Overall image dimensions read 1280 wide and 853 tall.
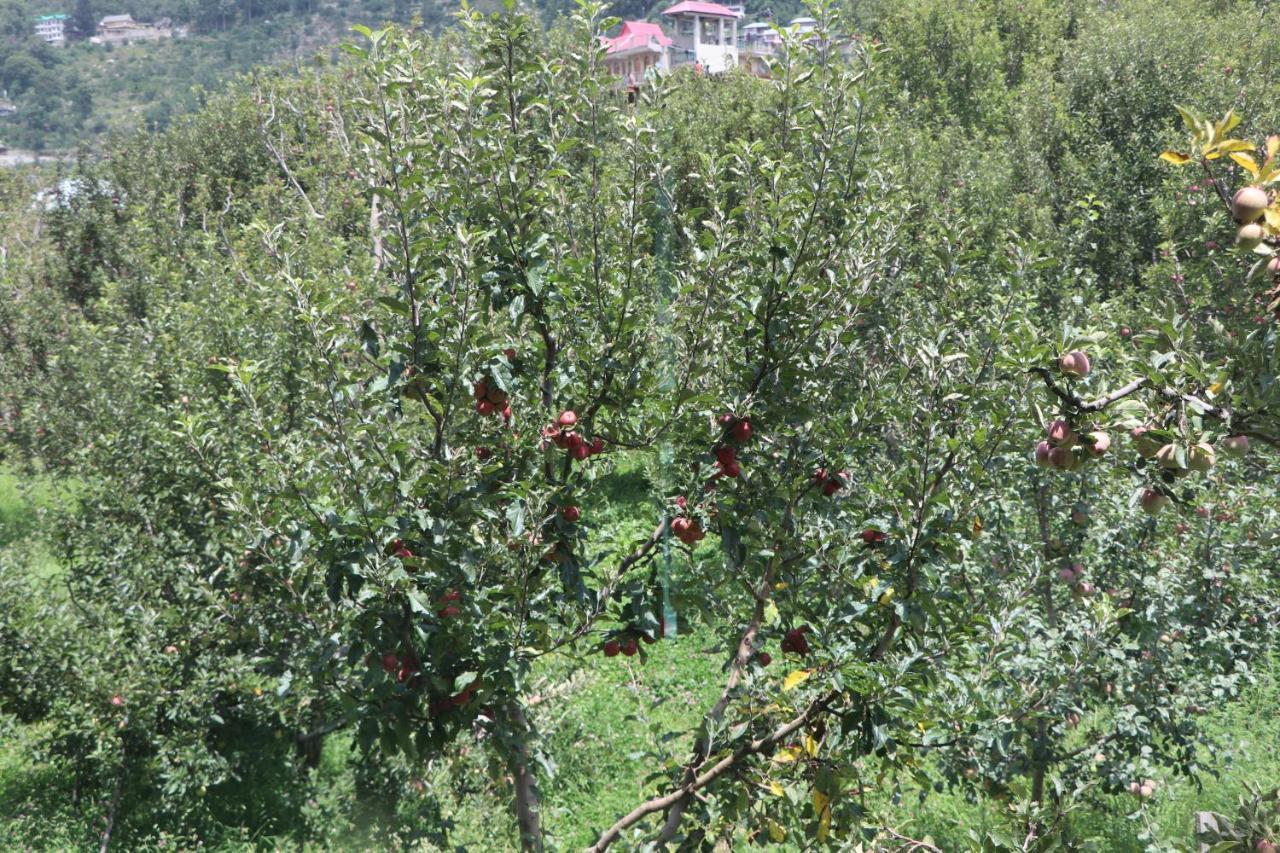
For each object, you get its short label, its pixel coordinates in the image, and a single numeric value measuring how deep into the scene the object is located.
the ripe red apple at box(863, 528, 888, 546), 2.73
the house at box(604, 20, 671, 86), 53.14
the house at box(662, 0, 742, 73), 56.69
